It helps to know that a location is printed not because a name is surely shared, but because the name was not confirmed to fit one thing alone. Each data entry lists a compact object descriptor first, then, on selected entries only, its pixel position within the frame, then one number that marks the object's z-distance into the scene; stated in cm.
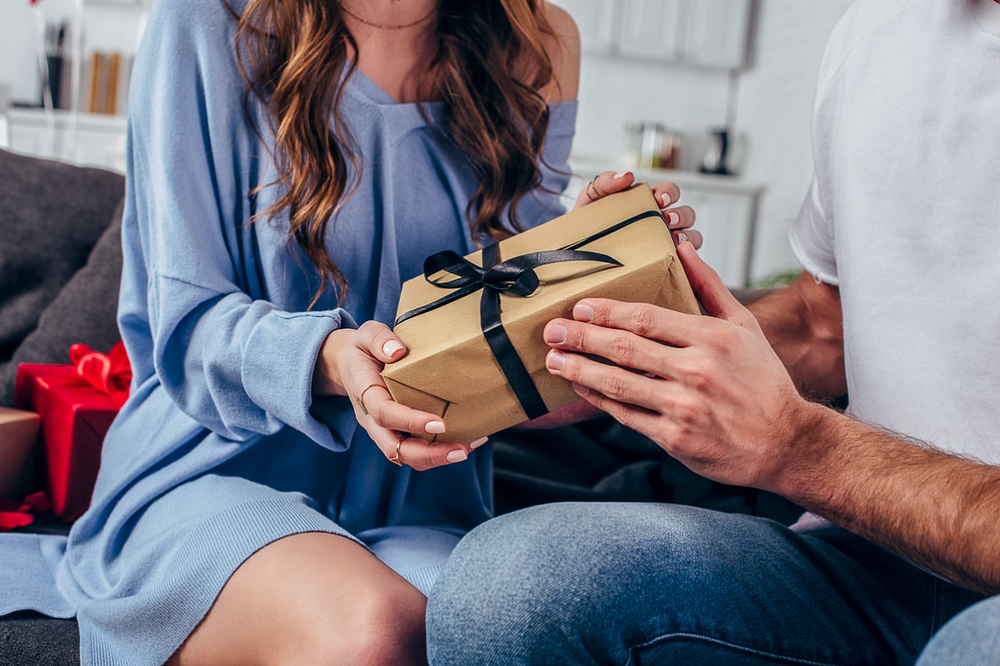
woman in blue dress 88
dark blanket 140
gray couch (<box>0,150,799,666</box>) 142
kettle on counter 525
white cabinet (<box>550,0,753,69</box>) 499
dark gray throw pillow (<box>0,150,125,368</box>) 156
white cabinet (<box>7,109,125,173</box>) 426
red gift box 128
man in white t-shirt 73
